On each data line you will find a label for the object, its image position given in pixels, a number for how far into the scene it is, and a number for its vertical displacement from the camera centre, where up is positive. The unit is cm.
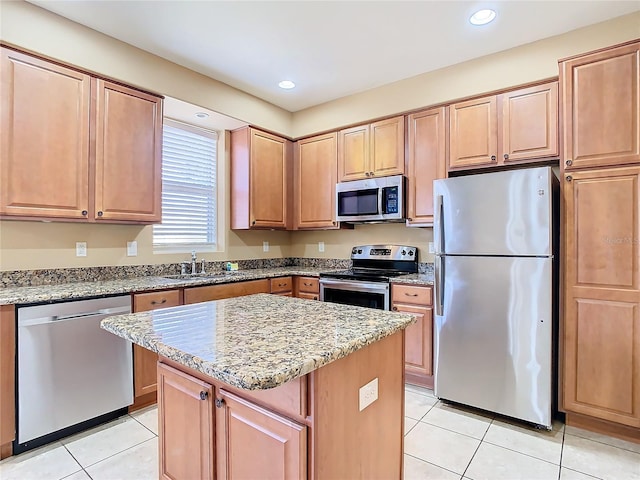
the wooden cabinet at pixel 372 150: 333 +90
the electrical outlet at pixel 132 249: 293 -7
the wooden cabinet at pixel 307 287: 348 -46
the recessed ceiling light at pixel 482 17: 228 +147
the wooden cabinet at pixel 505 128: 256 +87
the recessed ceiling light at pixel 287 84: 332 +149
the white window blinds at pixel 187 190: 337 +52
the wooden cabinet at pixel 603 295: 208 -33
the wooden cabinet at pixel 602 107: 209 +82
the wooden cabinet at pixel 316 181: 379 +66
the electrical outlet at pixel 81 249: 263 -6
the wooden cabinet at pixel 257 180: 364 +65
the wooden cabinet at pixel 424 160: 307 +72
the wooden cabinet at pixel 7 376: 191 -73
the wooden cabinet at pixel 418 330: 284 -72
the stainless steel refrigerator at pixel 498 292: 224 -34
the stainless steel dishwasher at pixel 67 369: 198 -78
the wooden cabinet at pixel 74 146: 213 +64
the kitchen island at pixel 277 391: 100 -50
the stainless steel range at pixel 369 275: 305 -31
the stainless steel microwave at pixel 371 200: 328 +40
